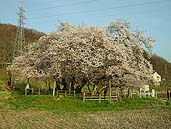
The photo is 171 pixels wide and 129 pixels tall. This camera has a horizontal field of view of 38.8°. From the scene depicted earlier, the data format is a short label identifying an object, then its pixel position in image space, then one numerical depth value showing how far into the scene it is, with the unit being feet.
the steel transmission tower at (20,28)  114.59
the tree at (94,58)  76.36
